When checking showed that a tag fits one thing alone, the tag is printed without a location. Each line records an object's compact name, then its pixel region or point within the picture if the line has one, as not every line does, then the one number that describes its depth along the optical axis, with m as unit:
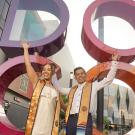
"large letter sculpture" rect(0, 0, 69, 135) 5.02
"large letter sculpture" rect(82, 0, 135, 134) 4.92
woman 3.55
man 3.75
